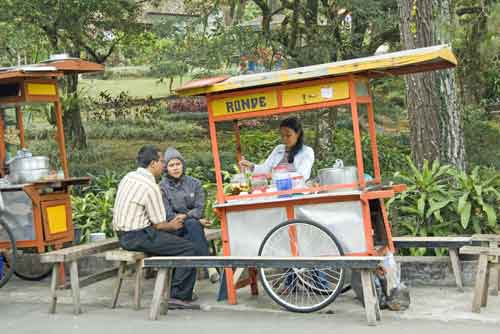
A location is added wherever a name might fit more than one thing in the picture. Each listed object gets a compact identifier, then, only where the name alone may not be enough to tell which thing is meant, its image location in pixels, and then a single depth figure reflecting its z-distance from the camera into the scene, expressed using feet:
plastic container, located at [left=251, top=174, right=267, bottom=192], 24.68
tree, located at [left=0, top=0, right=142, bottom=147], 46.03
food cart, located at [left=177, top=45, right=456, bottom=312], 22.15
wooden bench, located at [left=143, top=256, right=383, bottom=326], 20.85
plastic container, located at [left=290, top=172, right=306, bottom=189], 23.34
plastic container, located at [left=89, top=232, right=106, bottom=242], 30.07
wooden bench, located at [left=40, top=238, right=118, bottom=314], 24.22
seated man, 23.98
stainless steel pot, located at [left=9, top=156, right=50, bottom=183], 28.32
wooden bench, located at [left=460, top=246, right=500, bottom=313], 21.72
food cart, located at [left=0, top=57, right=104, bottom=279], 27.86
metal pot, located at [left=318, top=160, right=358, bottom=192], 22.86
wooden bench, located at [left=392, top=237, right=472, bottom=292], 24.31
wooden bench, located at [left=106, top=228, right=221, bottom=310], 24.03
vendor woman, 25.38
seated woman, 25.99
